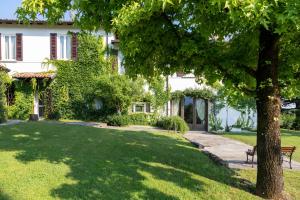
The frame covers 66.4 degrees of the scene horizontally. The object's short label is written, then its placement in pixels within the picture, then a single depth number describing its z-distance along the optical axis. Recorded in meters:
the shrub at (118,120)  14.37
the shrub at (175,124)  13.58
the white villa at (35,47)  15.76
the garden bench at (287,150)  6.82
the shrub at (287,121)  18.41
